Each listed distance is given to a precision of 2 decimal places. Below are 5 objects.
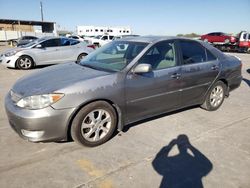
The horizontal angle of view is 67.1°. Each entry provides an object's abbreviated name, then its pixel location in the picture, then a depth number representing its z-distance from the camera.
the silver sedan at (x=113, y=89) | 2.49
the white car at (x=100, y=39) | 22.07
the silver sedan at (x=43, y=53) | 8.22
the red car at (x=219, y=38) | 19.67
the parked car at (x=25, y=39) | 21.92
